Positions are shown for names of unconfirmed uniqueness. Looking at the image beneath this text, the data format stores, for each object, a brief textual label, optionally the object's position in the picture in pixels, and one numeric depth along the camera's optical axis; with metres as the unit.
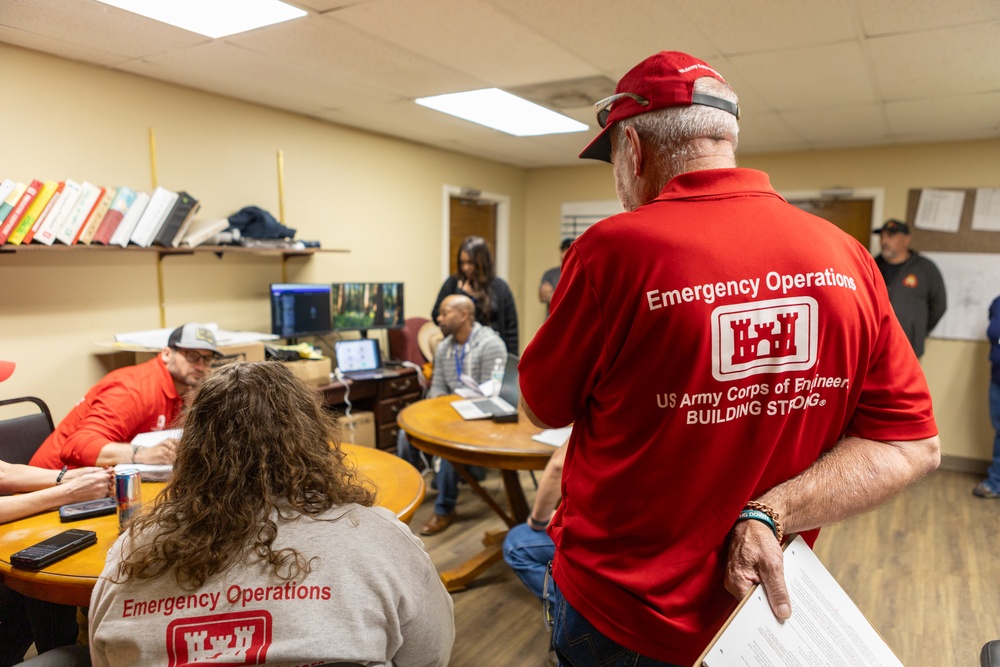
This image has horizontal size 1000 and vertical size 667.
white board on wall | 4.67
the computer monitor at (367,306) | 4.35
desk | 4.12
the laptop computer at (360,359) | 4.27
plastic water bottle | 3.12
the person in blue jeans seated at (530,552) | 2.06
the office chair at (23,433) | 2.19
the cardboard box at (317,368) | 3.71
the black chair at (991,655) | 1.29
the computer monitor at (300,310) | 3.91
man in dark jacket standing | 4.59
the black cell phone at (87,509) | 1.65
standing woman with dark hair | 4.22
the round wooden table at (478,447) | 2.34
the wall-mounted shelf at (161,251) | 2.72
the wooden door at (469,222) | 5.85
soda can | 1.53
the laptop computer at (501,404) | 2.73
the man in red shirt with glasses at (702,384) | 0.78
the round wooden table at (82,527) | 1.39
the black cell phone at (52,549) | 1.41
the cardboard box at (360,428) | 3.99
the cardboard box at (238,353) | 3.16
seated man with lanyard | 3.42
